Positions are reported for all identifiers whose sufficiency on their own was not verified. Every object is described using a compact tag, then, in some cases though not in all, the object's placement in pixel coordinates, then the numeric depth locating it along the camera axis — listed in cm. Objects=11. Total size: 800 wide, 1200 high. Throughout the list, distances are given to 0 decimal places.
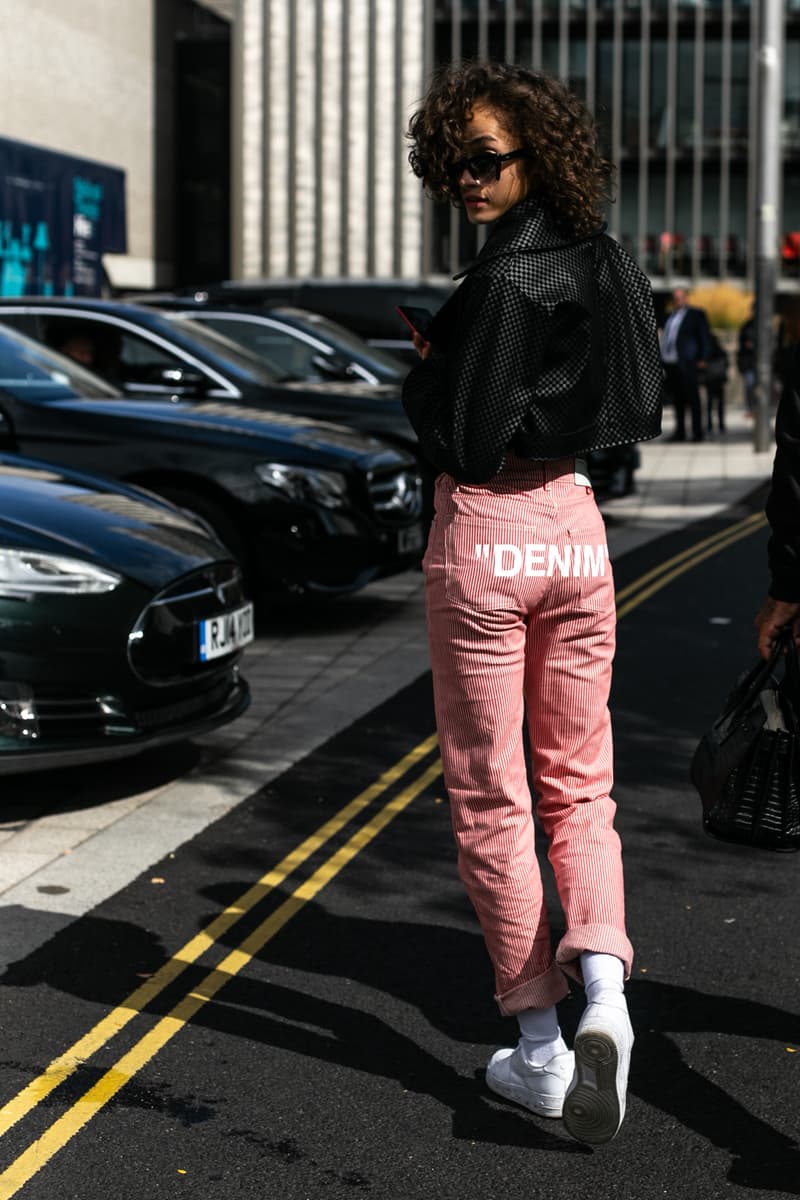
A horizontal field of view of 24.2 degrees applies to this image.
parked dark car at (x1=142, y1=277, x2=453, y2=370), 1948
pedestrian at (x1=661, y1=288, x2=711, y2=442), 2355
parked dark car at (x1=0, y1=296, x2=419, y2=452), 1079
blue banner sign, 1980
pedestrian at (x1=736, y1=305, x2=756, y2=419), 2847
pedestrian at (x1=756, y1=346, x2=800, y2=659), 356
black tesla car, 573
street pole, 2228
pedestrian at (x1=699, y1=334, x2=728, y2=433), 2480
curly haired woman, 333
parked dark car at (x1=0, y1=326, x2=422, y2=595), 913
